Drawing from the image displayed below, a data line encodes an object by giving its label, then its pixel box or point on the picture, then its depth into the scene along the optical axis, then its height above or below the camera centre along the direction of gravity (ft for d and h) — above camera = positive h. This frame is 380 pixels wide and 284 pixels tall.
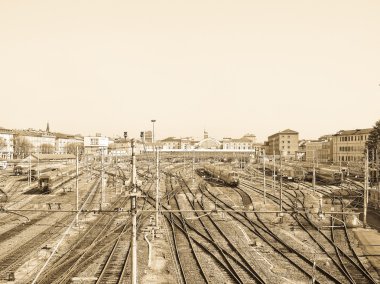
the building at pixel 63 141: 552.82 +13.61
